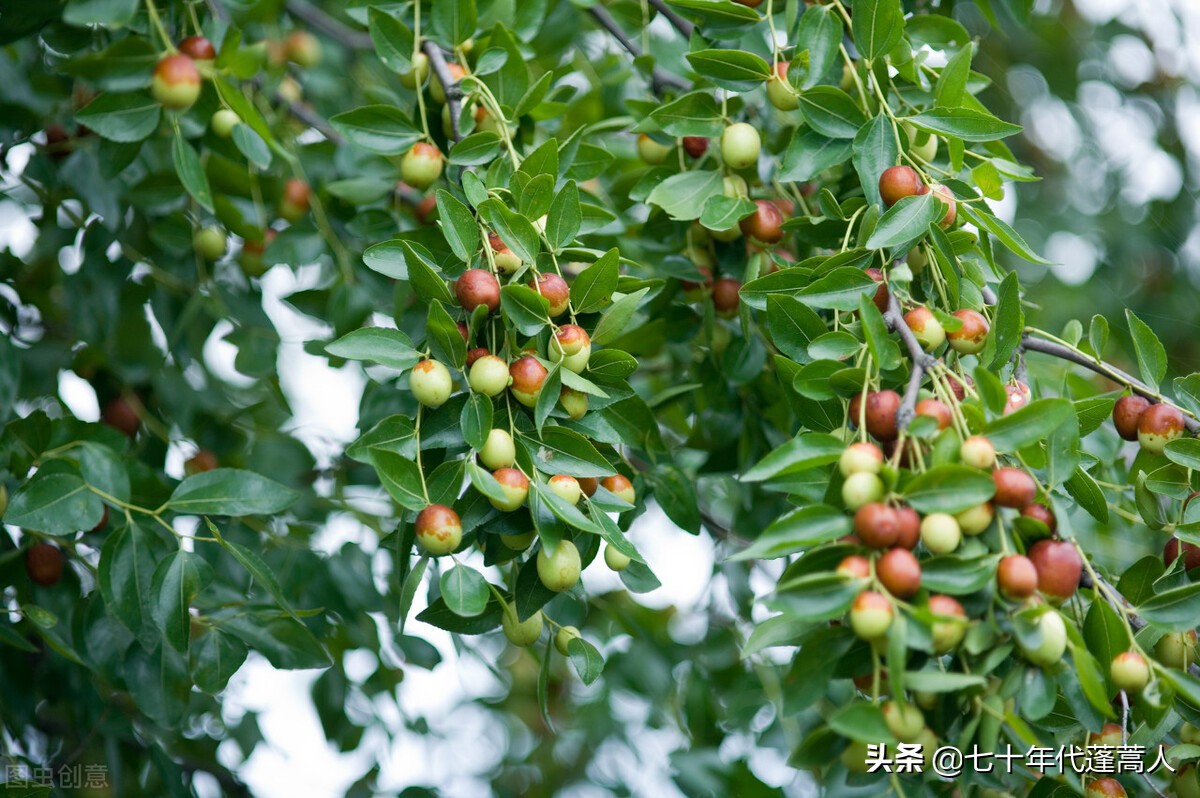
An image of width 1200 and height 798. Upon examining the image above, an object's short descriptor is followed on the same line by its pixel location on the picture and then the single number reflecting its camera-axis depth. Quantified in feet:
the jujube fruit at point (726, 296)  4.45
